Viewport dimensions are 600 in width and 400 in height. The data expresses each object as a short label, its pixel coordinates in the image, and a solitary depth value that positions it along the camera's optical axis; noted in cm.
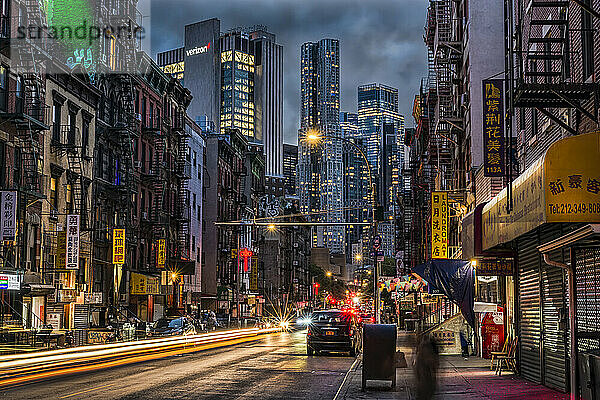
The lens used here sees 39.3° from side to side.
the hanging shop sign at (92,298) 4784
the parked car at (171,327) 4691
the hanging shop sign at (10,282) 3516
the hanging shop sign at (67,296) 4397
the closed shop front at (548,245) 1448
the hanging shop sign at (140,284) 5719
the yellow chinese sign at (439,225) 4153
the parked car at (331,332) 3331
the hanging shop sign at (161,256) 6328
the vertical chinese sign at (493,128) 2647
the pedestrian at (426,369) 1209
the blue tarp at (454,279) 2875
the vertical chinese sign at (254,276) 9838
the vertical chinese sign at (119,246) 5059
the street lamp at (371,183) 3434
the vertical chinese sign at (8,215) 3522
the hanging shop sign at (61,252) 4197
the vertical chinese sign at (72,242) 4209
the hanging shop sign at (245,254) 8994
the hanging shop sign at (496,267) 2525
